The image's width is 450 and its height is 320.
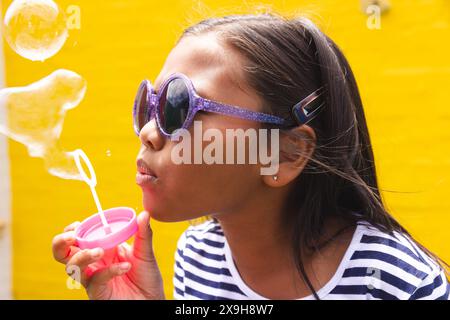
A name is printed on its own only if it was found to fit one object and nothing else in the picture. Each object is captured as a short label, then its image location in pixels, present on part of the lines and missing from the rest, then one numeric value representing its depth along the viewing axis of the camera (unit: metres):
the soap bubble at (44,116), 0.98
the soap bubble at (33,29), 1.00
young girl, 0.82
